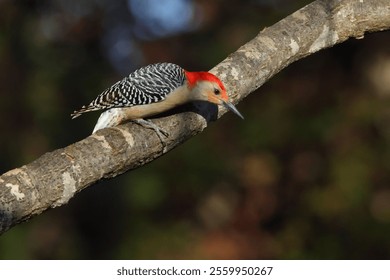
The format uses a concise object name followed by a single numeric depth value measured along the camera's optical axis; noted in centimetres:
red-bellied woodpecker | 997
